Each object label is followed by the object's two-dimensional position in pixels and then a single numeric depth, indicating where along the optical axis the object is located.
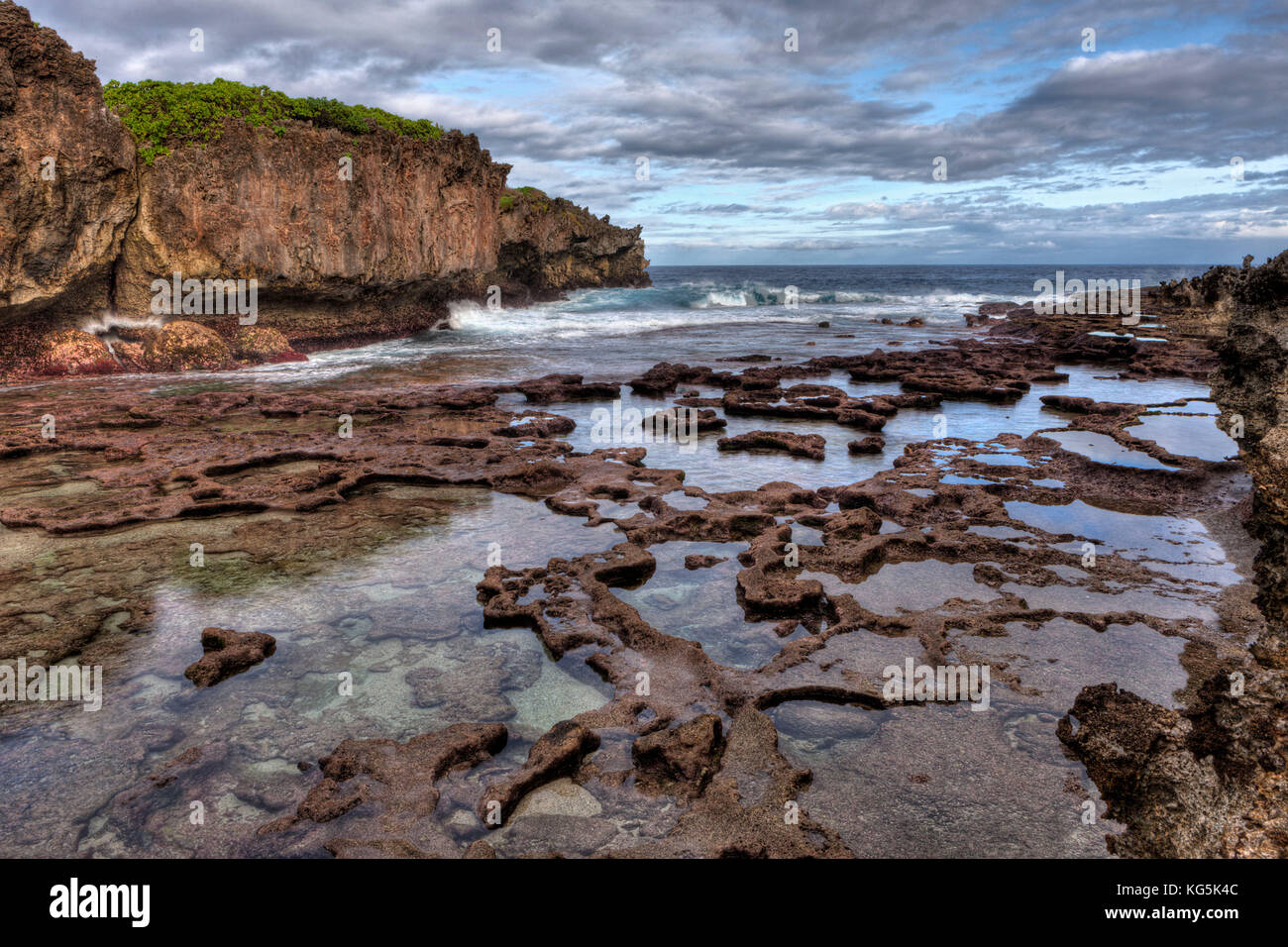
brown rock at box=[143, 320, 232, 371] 20.73
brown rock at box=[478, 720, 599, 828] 3.86
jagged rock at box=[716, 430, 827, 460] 11.69
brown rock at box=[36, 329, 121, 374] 18.94
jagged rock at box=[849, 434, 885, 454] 11.61
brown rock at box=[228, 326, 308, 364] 22.88
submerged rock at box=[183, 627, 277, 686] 5.16
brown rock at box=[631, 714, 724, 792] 4.14
